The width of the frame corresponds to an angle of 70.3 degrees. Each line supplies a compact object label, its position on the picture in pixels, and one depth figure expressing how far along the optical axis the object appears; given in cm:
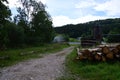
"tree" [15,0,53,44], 1723
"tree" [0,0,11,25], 854
